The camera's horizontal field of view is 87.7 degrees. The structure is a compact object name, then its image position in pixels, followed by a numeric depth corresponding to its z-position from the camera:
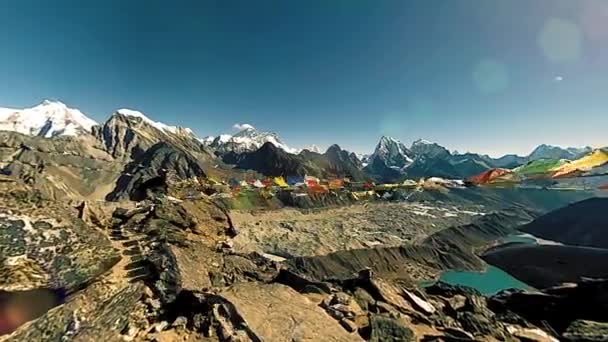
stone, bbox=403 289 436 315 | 14.27
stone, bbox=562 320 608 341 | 11.31
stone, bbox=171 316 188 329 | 9.76
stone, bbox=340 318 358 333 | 11.47
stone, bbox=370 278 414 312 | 14.34
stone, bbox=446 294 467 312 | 15.36
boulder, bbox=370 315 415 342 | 11.03
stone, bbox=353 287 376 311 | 13.67
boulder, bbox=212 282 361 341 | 10.11
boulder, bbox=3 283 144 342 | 8.17
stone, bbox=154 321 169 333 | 9.55
